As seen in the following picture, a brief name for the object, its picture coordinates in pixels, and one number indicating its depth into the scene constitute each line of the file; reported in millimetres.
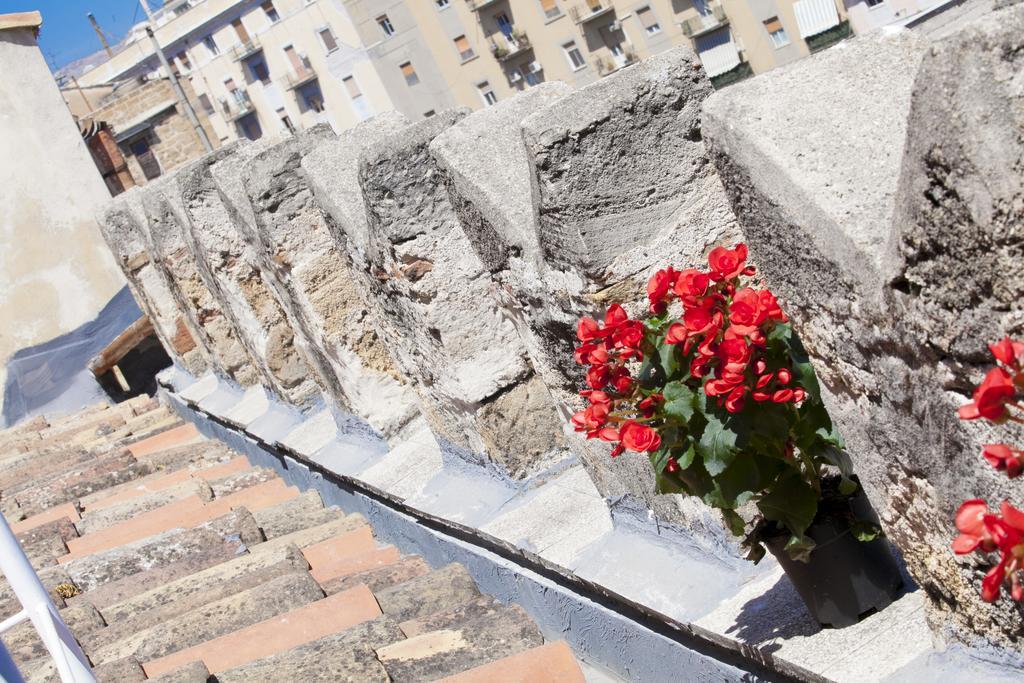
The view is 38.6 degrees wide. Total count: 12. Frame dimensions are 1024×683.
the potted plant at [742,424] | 2436
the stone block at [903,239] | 1681
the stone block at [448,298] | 4270
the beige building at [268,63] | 45219
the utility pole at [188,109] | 26375
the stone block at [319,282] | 5641
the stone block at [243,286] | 7012
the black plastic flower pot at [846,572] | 2658
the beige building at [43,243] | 14641
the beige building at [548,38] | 34906
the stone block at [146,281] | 9298
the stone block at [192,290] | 8234
